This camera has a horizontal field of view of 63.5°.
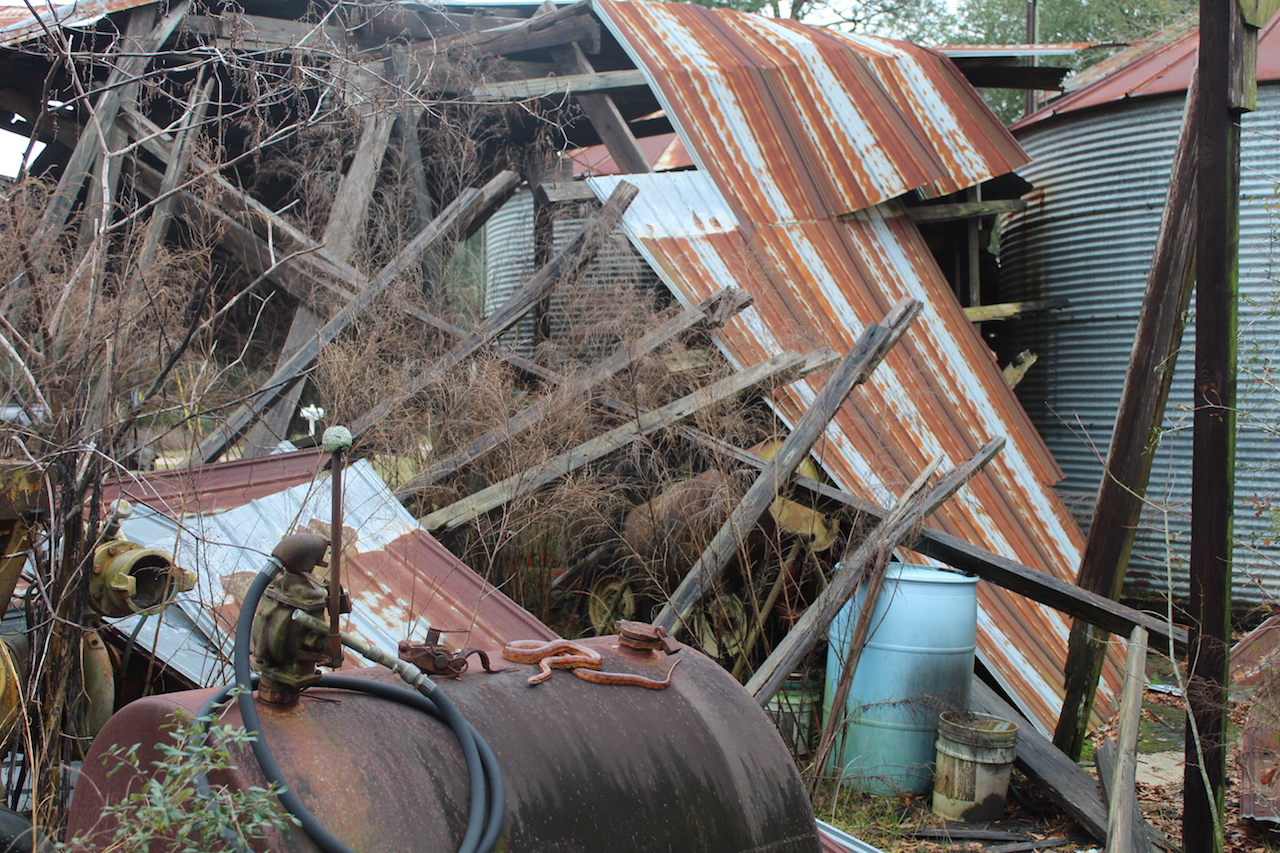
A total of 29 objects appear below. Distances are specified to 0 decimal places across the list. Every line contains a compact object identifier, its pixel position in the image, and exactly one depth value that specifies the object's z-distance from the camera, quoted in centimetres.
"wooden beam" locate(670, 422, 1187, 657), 485
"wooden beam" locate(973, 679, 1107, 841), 496
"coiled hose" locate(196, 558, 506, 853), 209
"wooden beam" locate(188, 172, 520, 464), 627
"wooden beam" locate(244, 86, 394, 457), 735
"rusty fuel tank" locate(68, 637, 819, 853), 225
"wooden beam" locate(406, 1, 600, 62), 883
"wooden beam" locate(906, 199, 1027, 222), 962
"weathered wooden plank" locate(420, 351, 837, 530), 567
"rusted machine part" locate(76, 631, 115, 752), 369
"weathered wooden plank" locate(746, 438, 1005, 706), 509
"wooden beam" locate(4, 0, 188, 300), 713
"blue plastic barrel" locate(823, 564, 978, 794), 548
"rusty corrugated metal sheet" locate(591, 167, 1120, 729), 650
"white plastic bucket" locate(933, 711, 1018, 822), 516
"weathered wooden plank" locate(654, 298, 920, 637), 538
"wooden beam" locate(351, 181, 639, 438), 660
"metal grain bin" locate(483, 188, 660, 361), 699
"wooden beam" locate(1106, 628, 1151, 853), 394
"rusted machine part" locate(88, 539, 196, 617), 350
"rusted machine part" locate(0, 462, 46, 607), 335
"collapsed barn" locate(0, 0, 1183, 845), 503
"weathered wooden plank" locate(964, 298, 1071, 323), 1018
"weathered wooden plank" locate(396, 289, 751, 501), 590
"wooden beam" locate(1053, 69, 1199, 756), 489
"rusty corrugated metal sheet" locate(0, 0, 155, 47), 727
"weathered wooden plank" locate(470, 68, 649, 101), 873
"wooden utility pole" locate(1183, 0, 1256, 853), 441
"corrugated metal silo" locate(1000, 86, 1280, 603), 870
